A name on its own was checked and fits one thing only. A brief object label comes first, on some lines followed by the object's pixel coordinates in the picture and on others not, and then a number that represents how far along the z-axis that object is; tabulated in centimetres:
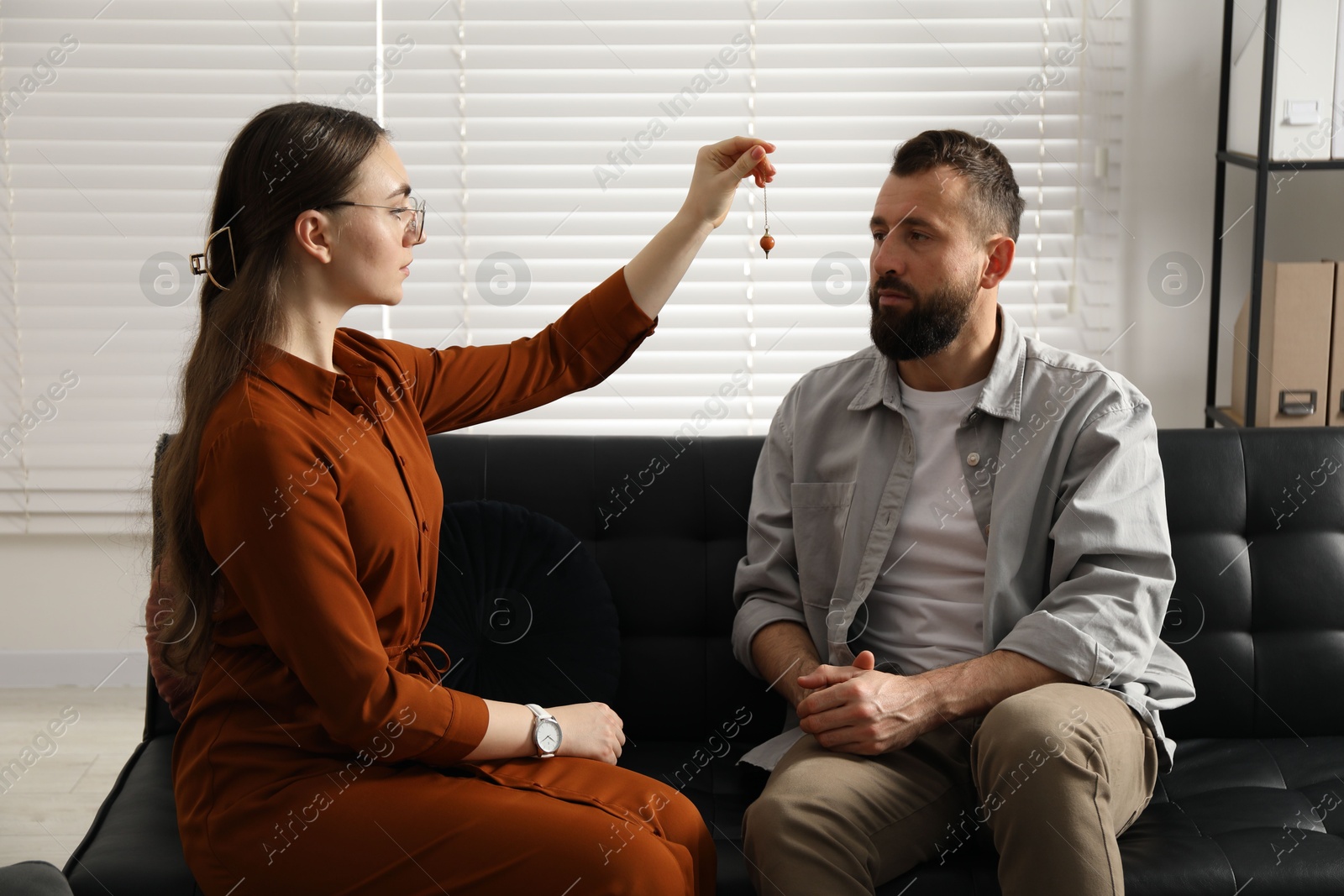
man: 146
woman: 127
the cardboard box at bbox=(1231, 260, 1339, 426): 230
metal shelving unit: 222
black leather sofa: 182
